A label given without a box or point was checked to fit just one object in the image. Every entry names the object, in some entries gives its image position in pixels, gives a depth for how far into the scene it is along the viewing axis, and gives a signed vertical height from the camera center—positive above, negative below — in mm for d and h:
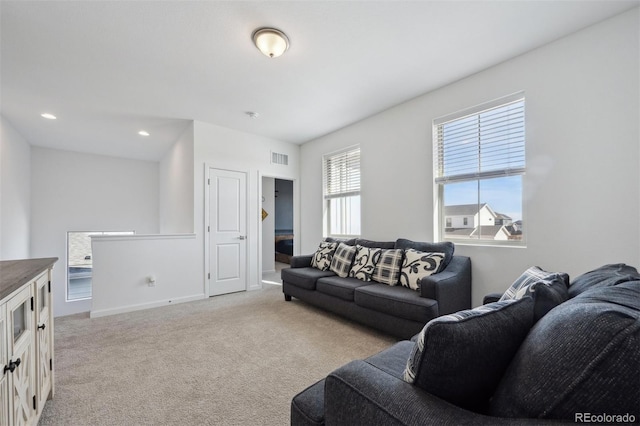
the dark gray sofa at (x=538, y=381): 551 -403
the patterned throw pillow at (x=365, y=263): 3115 -601
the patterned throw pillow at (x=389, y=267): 2869 -601
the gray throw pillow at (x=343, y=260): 3359 -604
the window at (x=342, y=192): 4312 +372
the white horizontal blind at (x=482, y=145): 2588 +734
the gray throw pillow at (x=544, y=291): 1019 -338
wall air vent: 4988 +1065
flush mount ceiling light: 2150 +1439
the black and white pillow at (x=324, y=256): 3689 -607
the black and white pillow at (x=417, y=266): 2611 -540
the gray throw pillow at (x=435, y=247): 2719 -382
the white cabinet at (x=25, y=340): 1057 -603
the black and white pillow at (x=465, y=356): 724 -404
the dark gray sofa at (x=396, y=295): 2328 -818
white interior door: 4211 -280
